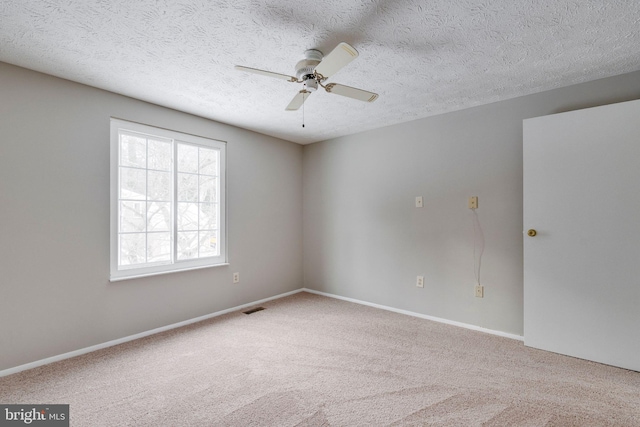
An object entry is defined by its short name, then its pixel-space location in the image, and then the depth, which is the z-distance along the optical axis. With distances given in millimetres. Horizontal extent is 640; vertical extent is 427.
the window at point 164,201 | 2820
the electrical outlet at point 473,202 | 3080
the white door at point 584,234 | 2246
